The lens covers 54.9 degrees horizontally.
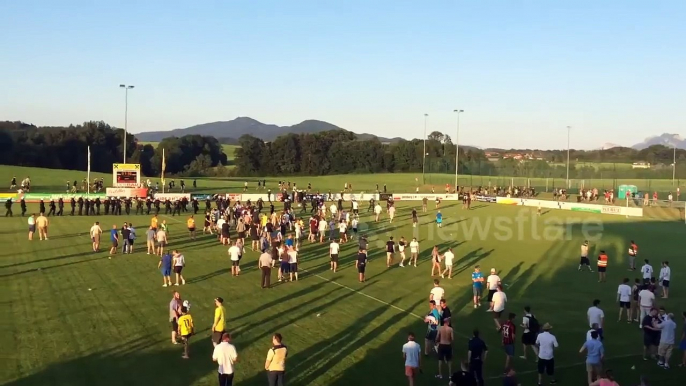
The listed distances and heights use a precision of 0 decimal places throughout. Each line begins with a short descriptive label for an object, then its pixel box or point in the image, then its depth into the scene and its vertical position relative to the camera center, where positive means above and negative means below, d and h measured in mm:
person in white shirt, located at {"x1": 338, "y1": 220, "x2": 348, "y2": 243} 31641 -3122
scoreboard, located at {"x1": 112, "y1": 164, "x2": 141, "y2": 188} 48188 -949
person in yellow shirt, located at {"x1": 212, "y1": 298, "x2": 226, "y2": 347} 13906 -3359
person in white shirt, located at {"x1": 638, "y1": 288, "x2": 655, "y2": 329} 16266 -3194
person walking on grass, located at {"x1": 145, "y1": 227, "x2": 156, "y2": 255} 26906 -3241
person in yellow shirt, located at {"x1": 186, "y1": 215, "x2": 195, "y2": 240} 30675 -2872
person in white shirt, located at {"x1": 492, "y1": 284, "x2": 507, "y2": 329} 16797 -3418
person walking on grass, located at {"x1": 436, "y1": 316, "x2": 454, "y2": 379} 13070 -3495
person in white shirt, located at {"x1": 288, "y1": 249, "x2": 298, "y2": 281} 22438 -3291
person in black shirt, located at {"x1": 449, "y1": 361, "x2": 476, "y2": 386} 9680 -3103
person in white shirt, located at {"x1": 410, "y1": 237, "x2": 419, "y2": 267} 25750 -3272
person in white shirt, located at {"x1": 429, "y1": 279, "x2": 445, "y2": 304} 16516 -3182
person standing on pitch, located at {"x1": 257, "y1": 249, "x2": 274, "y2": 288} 20797 -3275
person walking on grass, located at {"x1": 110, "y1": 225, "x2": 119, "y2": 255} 26438 -3124
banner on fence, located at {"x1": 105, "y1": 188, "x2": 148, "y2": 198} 47719 -2178
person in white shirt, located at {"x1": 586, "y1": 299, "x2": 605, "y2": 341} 15000 -3293
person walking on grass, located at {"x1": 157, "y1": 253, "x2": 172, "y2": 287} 20516 -3283
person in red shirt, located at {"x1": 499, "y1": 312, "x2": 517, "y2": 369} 13422 -3473
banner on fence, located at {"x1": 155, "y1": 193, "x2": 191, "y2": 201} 50062 -2559
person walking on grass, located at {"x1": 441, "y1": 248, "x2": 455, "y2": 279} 23469 -3338
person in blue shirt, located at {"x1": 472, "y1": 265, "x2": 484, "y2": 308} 19094 -3338
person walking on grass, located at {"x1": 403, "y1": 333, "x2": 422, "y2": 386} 12094 -3510
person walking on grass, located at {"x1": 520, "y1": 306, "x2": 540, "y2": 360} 14348 -3499
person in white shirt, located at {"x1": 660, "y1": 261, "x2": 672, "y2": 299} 20922 -3404
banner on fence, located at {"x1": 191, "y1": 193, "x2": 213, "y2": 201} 54888 -2747
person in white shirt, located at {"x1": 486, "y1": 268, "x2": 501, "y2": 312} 18812 -3265
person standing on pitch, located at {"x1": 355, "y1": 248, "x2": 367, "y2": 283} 22500 -3306
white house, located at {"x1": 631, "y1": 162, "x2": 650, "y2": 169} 92381 +942
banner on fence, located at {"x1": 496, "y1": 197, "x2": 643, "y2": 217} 50125 -2910
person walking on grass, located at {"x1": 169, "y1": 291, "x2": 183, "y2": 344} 14453 -3303
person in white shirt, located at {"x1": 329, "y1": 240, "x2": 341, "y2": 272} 24328 -3208
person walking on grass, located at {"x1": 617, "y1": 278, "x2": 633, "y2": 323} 17906 -3447
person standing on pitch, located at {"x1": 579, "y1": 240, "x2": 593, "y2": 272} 25938 -3381
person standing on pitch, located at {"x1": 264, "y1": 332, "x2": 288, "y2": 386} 11148 -3305
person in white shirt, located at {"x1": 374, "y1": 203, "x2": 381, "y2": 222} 41294 -2864
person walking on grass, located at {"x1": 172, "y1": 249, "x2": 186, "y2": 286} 20734 -3140
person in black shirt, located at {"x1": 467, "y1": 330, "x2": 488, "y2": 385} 12062 -3458
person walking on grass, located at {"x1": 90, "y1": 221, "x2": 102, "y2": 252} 26891 -3032
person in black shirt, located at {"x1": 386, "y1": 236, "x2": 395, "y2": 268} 25609 -3313
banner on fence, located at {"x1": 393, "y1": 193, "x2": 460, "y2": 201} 61281 -2765
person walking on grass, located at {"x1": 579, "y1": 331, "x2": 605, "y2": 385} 12602 -3525
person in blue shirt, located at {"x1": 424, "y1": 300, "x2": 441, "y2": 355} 14406 -3509
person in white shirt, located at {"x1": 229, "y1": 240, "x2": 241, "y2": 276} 22481 -3162
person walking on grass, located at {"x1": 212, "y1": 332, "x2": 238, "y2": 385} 11172 -3317
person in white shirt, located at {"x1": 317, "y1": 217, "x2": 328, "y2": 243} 31625 -3029
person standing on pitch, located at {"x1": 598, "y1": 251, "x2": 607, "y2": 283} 23422 -3340
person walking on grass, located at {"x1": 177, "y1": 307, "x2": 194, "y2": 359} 13484 -3384
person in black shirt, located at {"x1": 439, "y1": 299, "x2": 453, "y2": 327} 14508 -3195
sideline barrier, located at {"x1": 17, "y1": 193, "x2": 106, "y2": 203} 49706 -2690
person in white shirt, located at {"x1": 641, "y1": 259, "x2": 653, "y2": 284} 20595 -3138
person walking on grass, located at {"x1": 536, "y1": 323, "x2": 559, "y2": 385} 12742 -3516
